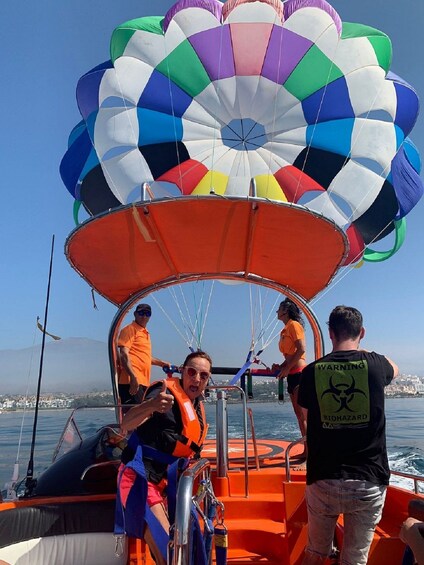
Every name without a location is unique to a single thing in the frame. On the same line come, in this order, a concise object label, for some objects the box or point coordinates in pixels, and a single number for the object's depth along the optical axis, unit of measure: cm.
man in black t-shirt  241
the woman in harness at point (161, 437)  255
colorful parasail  726
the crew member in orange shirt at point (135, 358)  541
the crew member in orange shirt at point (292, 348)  530
